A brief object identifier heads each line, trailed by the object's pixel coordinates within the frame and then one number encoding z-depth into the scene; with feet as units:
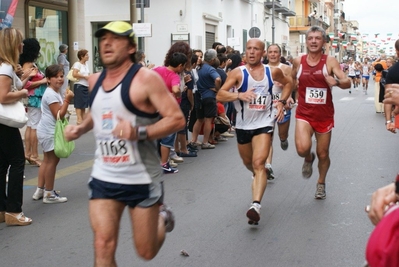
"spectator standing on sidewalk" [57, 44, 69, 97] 55.83
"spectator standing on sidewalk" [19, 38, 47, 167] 31.42
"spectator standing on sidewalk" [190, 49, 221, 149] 39.91
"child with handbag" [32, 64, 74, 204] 24.13
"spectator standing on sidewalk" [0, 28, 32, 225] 20.36
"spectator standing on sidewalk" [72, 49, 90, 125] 47.98
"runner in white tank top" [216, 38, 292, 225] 22.27
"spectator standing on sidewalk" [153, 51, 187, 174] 30.40
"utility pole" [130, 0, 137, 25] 70.08
